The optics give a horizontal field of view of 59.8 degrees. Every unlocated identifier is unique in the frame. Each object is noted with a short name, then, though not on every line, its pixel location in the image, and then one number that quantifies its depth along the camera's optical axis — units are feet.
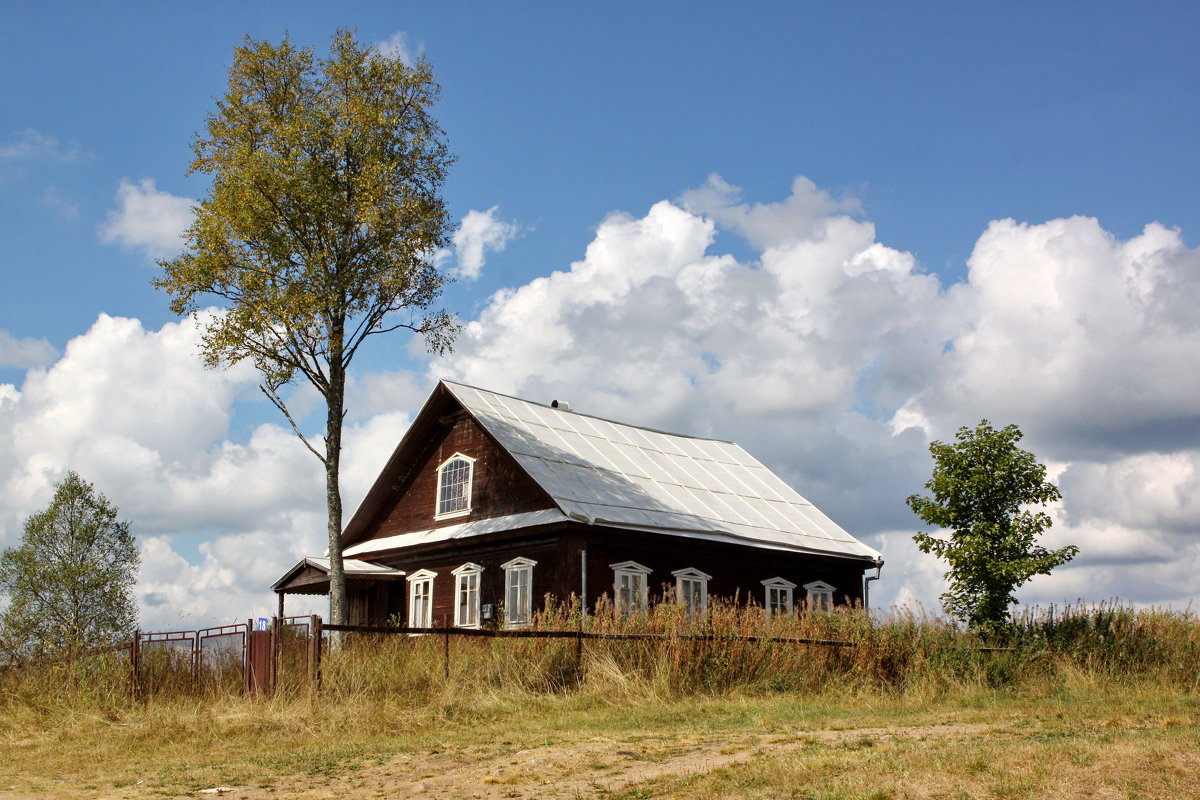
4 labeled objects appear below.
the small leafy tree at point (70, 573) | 122.83
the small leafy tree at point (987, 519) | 67.10
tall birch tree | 70.69
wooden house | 76.95
